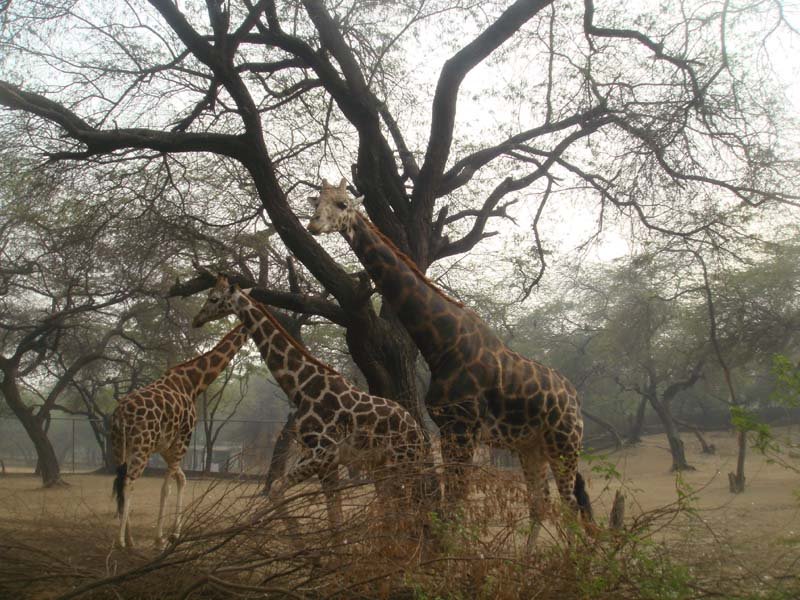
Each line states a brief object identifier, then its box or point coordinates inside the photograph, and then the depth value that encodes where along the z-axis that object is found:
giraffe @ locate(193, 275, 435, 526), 5.82
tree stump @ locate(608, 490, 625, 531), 6.34
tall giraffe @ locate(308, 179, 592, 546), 5.92
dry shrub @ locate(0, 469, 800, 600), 4.07
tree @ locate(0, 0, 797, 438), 8.38
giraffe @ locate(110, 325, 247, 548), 7.50
